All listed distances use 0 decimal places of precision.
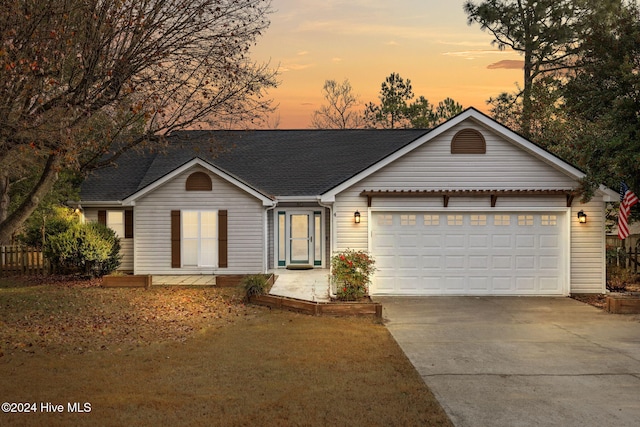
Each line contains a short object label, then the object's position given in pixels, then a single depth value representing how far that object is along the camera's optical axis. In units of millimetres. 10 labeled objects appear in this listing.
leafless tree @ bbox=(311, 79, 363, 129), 49406
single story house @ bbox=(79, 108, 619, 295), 15711
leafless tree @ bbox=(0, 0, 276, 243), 9420
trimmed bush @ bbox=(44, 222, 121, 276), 18406
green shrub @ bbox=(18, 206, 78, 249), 19609
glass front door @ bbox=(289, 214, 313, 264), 21500
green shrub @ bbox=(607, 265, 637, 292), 16859
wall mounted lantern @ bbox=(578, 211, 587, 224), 15586
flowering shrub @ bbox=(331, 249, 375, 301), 13648
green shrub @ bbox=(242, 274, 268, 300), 14352
